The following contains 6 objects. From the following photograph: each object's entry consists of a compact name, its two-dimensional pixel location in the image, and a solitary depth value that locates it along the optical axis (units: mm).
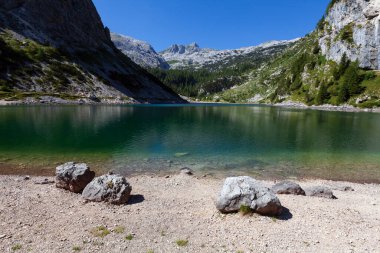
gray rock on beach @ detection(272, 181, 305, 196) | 21219
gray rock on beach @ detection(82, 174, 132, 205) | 18047
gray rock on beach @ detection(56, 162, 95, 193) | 19953
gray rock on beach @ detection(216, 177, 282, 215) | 16234
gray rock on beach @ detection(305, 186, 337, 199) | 20859
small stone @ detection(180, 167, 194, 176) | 27281
